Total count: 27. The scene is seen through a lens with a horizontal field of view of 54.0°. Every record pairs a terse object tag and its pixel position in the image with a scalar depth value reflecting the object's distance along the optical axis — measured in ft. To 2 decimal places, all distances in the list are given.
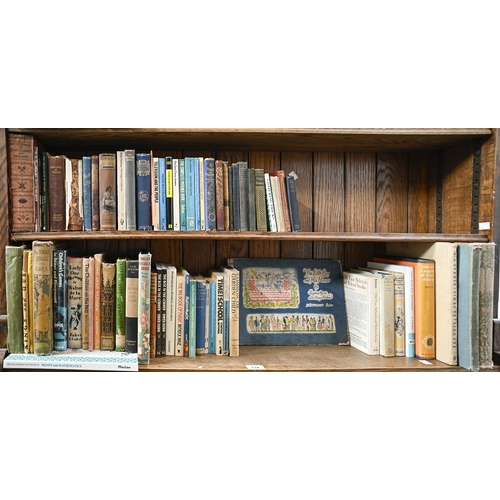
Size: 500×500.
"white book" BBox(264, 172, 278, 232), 5.40
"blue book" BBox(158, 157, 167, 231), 5.28
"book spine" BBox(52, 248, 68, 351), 5.08
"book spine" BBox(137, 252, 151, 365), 5.01
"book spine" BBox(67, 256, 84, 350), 5.17
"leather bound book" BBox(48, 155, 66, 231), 5.21
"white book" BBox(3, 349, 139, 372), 4.79
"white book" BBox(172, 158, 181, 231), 5.29
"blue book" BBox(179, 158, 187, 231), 5.29
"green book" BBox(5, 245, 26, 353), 4.95
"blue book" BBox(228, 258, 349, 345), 5.98
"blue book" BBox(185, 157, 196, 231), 5.30
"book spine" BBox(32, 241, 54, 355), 4.87
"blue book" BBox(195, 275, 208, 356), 5.35
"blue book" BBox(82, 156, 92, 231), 5.25
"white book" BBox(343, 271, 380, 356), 5.48
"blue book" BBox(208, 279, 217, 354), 5.36
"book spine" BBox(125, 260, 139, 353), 5.09
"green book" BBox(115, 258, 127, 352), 5.14
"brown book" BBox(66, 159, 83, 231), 5.25
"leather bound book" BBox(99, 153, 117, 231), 5.23
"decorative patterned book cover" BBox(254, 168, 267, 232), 5.38
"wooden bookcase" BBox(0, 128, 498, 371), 5.10
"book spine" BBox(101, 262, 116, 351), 5.18
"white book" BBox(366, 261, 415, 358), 5.42
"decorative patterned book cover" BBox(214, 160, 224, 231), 5.29
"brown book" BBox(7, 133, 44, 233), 5.04
